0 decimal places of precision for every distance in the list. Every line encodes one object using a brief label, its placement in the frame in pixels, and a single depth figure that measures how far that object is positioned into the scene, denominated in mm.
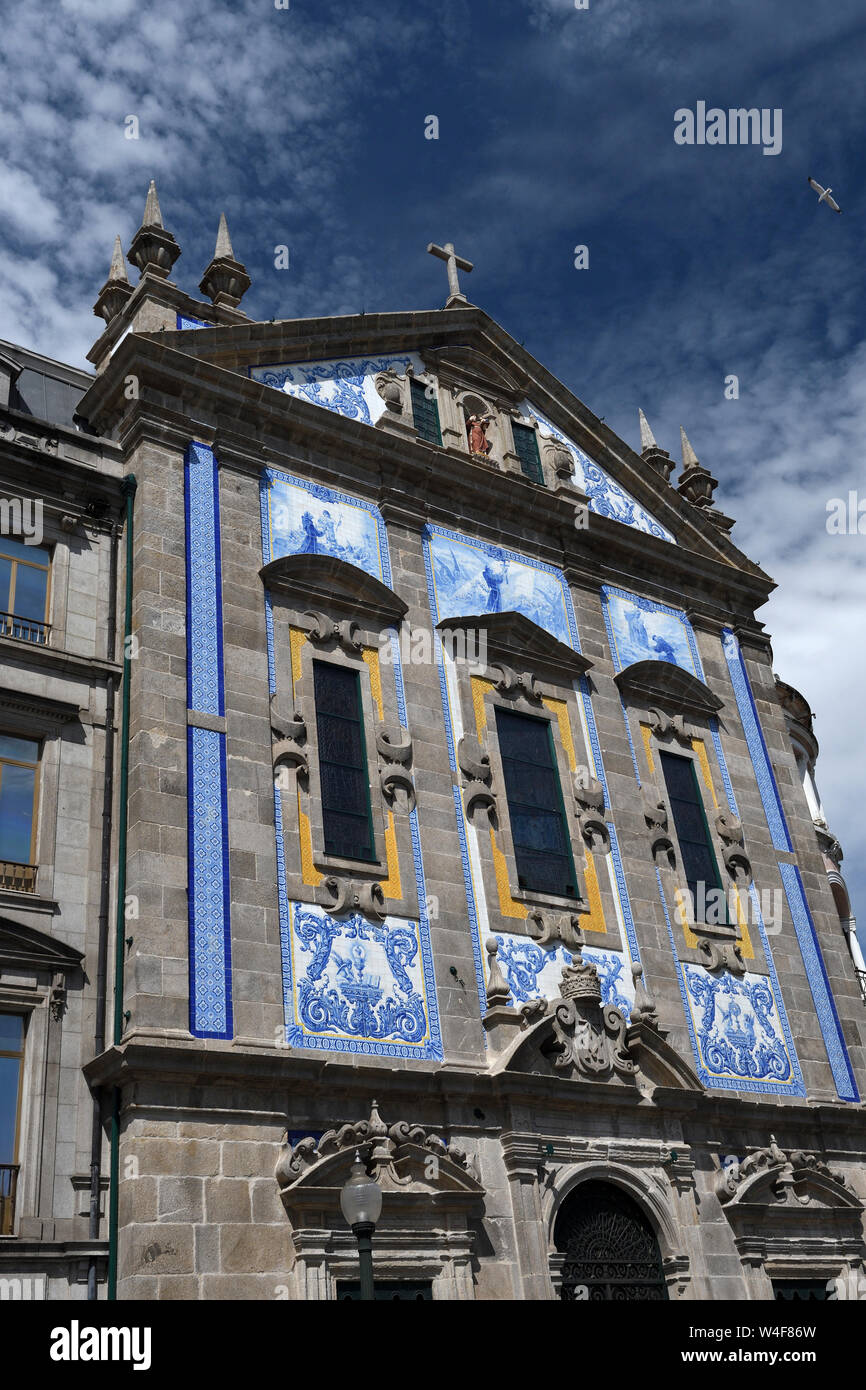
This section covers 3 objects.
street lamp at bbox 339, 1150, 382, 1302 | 12703
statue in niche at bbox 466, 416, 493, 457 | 24781
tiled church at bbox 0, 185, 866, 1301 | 15453
